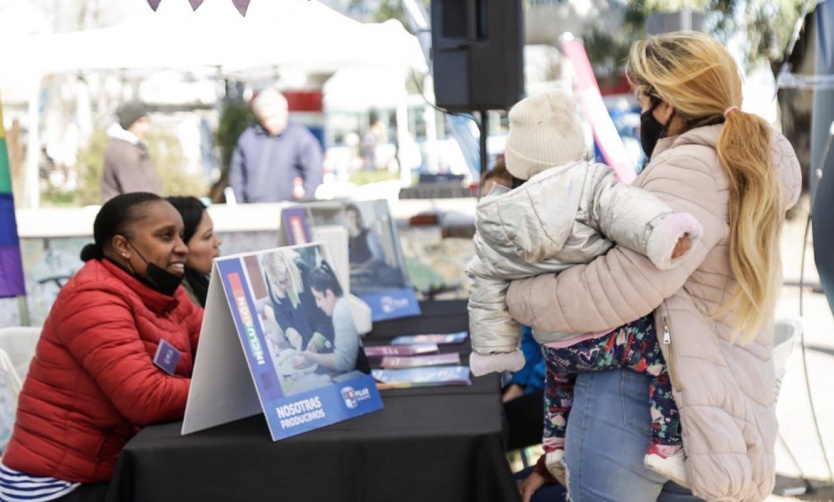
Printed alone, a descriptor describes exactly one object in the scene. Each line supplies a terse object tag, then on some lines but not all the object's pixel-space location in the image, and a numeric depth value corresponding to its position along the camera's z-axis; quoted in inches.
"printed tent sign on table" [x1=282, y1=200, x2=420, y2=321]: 152.0
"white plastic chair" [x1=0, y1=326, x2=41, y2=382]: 123.8
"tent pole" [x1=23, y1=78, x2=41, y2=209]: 337.7
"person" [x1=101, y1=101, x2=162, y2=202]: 260.2
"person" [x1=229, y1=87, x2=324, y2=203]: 287.3
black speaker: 205.5
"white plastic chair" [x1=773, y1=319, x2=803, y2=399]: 112.6
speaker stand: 202.2
